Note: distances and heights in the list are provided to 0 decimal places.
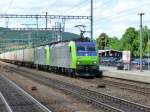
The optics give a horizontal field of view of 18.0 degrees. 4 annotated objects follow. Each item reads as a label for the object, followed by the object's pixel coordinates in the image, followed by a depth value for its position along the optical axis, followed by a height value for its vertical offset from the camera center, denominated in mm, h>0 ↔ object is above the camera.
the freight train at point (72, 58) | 38188 +290
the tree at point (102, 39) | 173000 +8317
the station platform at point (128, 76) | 32347 -1068
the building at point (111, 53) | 93812 +1668
